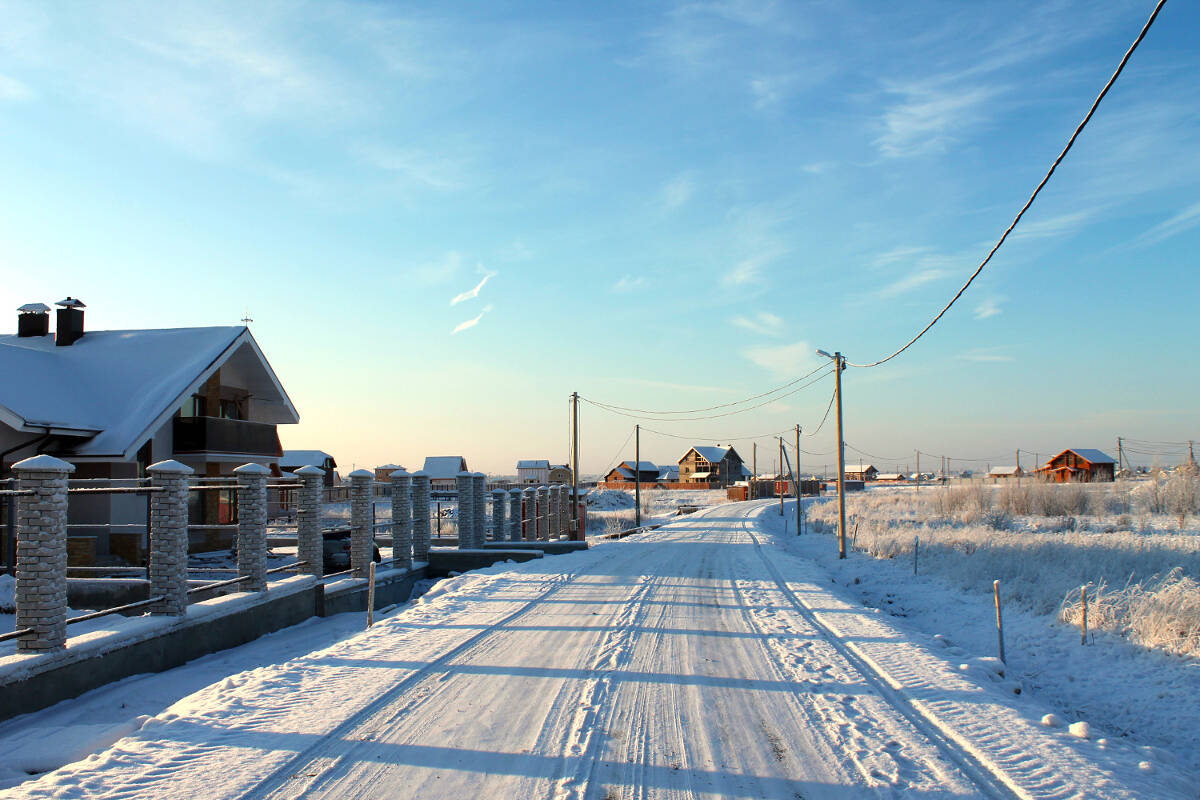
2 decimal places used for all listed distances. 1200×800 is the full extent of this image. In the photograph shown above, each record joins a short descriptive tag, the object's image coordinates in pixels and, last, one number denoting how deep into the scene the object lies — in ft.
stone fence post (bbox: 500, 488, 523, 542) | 76.79
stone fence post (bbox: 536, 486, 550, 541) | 90.07
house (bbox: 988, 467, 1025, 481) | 372.99
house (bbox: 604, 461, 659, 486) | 348.02
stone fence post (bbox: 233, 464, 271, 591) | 40.29
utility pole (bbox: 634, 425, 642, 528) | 134.31
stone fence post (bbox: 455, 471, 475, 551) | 66.95
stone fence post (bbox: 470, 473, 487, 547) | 68.13
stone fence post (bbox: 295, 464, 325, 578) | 45.98
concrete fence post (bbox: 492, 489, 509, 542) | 73.72
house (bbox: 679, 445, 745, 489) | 364.89
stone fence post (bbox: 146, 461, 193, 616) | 33.53
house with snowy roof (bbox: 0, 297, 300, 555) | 59.36
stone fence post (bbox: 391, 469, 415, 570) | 57.26
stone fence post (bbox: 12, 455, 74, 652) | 26.66
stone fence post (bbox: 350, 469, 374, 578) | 51.01
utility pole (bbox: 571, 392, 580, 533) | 98.22
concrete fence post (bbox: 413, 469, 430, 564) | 60.90
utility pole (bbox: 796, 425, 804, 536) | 110.11
